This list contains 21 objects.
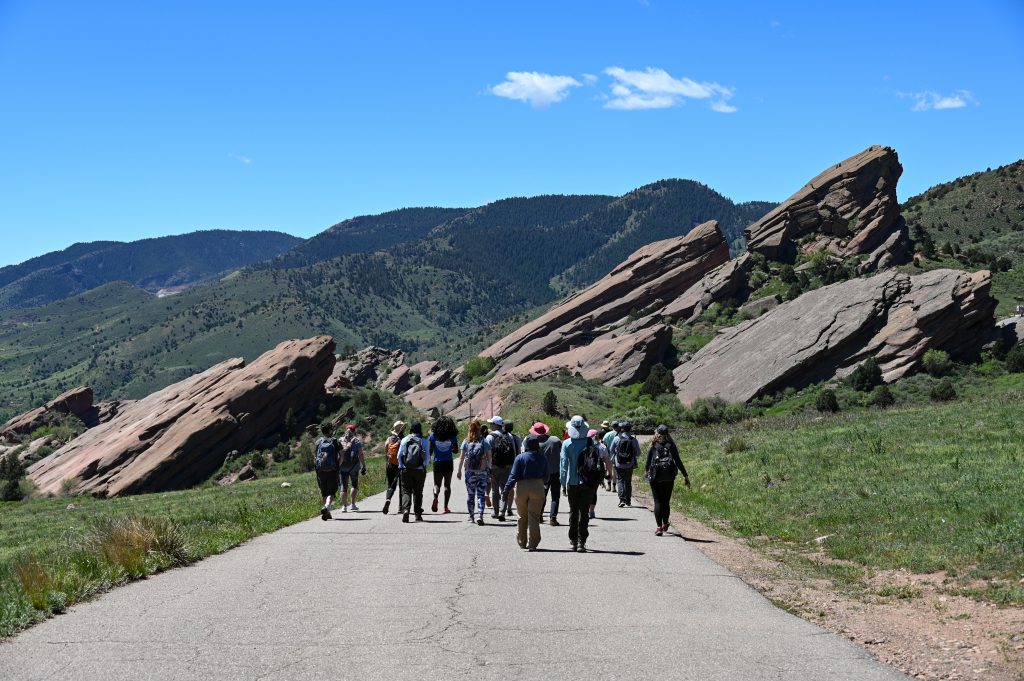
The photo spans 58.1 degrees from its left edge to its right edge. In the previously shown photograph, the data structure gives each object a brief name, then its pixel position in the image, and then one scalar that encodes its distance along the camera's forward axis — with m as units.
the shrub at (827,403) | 44.94
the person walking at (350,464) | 19.44
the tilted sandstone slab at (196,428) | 54.91
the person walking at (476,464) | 17.23
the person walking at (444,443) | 18.48
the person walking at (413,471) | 17.45
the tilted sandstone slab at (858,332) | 49.59
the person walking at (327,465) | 18.39
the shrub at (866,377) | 47.50
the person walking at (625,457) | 20.09
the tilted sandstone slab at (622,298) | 81.19
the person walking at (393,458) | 18.50
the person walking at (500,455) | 17.41
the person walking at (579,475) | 13.93
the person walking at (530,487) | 13.88
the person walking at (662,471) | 15.80
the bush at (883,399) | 44.03
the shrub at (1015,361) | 46.34
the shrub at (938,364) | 47.41
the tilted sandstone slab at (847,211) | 72.19
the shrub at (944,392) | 43.03
